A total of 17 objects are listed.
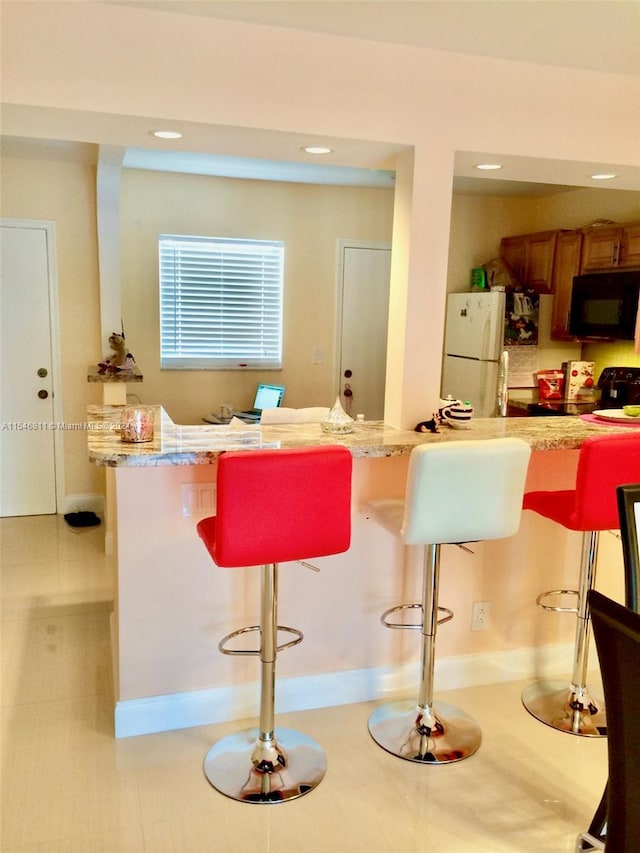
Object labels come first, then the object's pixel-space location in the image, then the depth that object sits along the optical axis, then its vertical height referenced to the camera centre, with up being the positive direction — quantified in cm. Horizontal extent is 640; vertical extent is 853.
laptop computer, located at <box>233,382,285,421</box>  498 -57
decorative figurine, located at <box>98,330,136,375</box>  423 -27
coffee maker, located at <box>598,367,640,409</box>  443 -36
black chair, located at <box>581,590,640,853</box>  109 -63
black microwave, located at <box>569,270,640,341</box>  430 +18
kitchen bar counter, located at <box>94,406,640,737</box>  237 -102
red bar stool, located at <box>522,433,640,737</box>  227 -65
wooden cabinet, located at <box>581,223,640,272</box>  439 +56
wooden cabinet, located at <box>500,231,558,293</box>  514 +56
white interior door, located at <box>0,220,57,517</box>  459 -41
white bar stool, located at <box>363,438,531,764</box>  210 -58
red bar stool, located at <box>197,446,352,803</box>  193 -60
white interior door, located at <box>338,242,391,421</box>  540 +2
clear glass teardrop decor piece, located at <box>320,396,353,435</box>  255 -37
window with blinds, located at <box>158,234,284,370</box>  501 +13
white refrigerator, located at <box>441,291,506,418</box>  499 -15
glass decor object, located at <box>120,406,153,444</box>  225 -36
